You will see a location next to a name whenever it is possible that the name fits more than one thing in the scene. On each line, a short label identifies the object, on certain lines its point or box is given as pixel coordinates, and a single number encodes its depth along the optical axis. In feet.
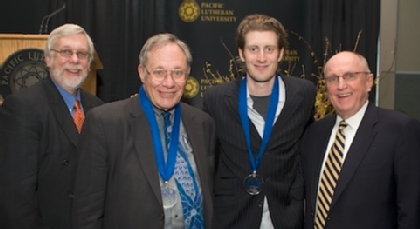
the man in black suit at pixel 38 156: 8.05
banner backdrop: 19.01
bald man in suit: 7.99
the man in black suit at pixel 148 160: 7.14
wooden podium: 10.28
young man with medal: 8.95
